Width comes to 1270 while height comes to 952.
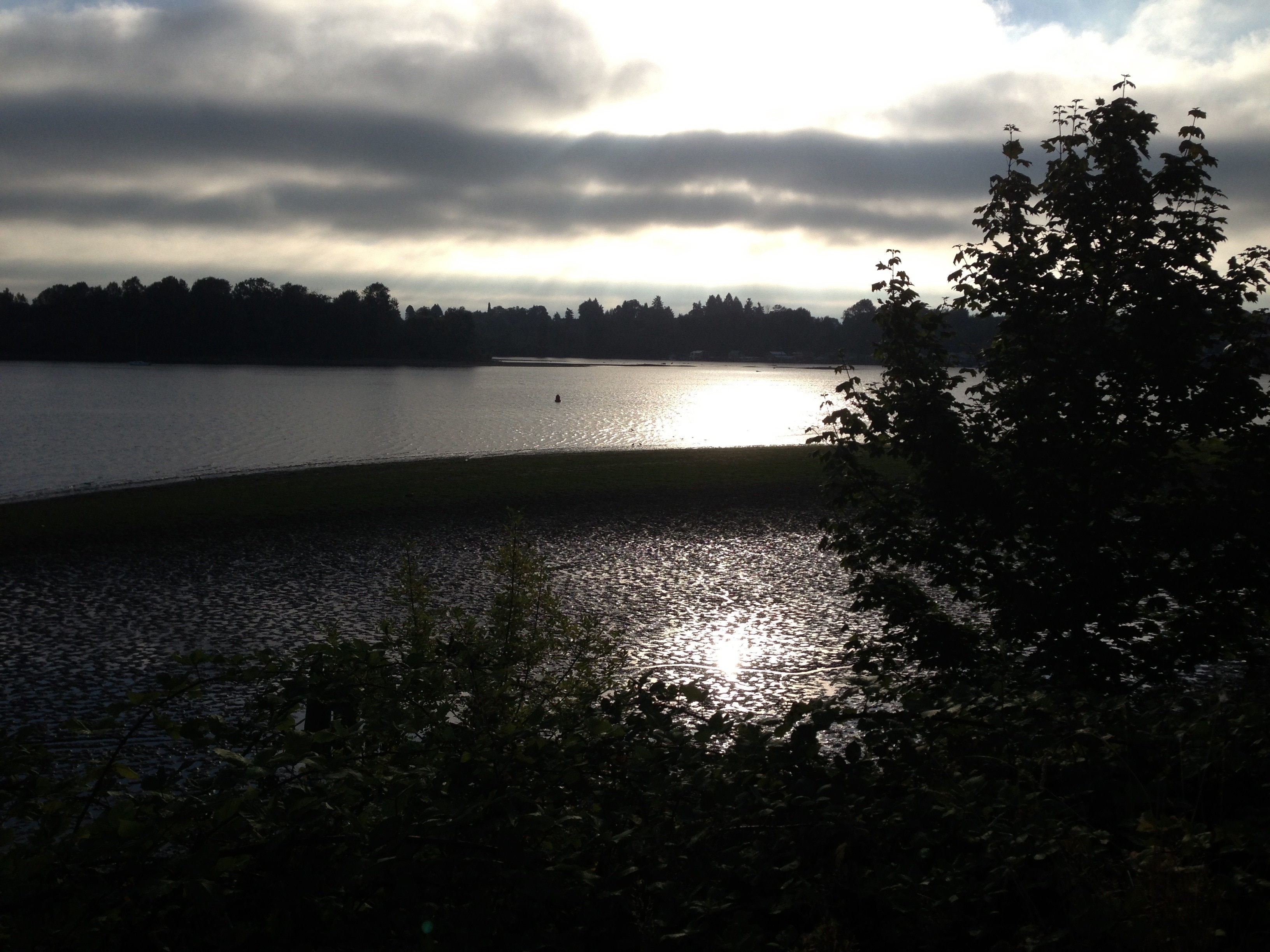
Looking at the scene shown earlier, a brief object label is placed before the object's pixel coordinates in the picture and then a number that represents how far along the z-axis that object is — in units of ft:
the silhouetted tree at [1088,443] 23.91
